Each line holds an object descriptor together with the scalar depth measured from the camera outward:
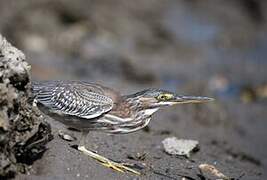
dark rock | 11.96
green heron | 14.52
